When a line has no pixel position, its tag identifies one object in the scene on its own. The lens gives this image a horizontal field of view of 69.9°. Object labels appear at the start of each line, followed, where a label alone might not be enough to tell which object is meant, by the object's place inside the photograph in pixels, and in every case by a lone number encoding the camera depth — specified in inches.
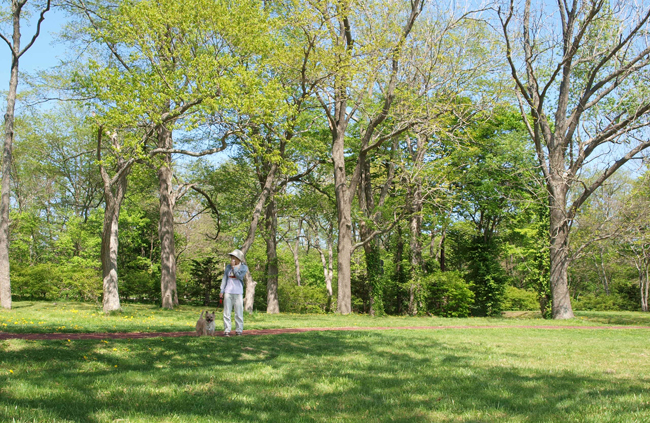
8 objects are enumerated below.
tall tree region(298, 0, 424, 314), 754.8
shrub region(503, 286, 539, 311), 1471.5
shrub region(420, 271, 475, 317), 1071.0
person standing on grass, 393.4
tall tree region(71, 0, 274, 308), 623.5
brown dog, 374.9
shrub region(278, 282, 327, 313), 1222.9
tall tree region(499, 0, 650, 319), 773.9
